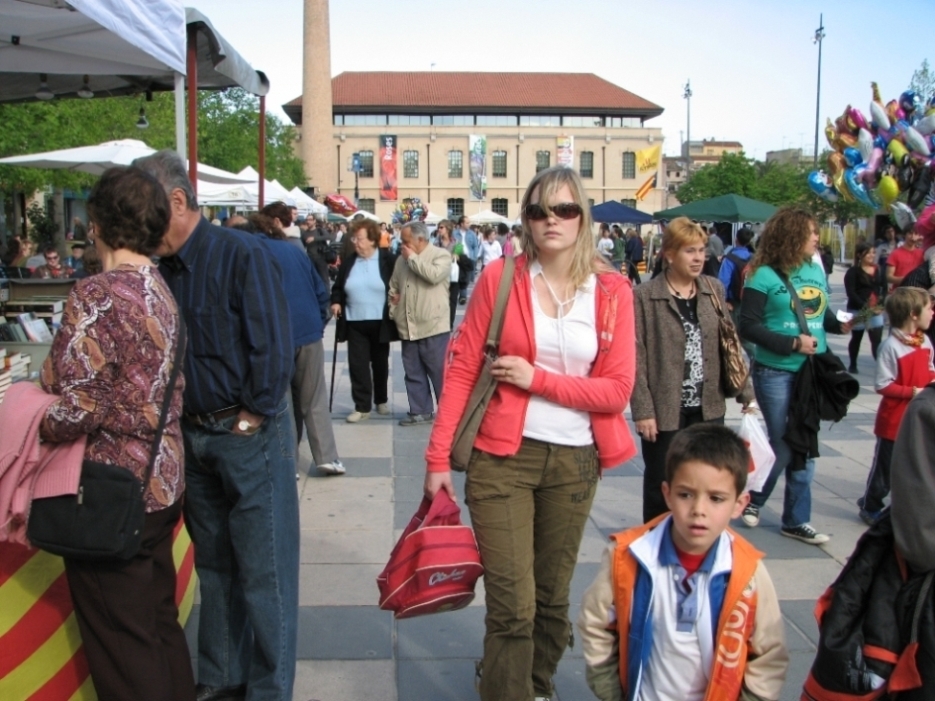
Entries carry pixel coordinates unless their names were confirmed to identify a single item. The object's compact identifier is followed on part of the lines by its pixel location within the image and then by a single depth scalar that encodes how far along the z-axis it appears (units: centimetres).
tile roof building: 8312
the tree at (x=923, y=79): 3444
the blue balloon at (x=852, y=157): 1399
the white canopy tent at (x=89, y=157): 1144
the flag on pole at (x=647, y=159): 5125
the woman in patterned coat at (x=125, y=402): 252
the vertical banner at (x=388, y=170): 6475
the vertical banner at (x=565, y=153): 5391
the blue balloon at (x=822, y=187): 1670
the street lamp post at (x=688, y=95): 6528
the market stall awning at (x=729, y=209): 1750
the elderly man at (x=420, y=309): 830
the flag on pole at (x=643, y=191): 3628
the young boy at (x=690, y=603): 233
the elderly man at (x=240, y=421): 304
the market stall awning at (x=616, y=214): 2744
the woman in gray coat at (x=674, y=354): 420
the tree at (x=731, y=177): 5353
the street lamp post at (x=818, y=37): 4444
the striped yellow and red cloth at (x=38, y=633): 273
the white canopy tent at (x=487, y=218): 4912
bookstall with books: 483
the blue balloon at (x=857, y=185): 1377
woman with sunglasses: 292
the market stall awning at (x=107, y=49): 442
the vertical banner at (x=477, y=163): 5385
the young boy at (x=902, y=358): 540
